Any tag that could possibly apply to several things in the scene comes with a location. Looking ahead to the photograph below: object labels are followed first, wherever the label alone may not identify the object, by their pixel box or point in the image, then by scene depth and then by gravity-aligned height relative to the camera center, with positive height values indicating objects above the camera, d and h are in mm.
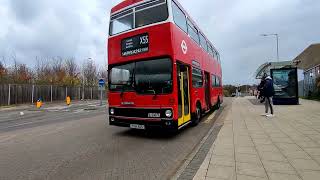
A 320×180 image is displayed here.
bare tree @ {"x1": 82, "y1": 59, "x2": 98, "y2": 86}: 36365 +3804
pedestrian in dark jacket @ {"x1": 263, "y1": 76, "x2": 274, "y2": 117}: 8038 +14
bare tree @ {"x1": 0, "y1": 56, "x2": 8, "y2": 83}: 21136 +2785
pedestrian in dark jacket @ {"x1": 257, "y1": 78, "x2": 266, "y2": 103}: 8463 +271
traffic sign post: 18476 +902
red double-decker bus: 5208 +805
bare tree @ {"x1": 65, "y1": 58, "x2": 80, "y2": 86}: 34051 +4236
